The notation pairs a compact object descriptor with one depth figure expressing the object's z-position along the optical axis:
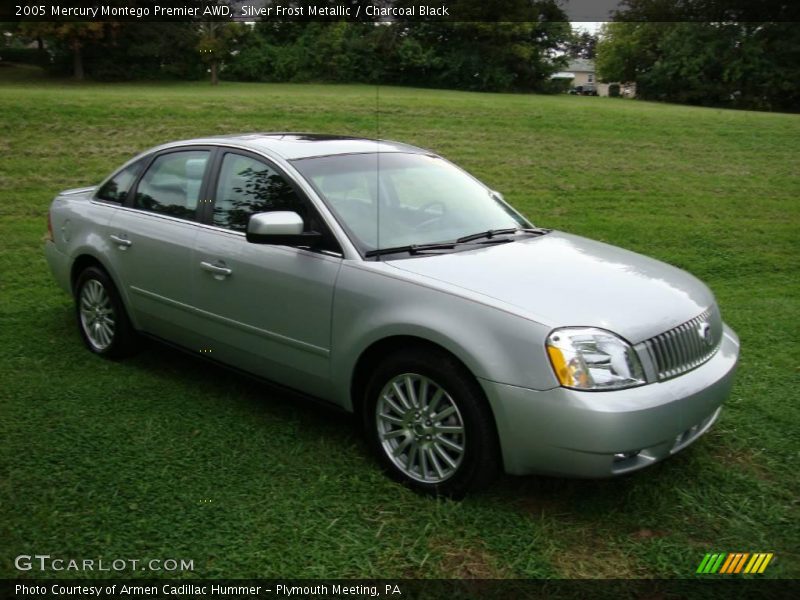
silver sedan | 3.15
